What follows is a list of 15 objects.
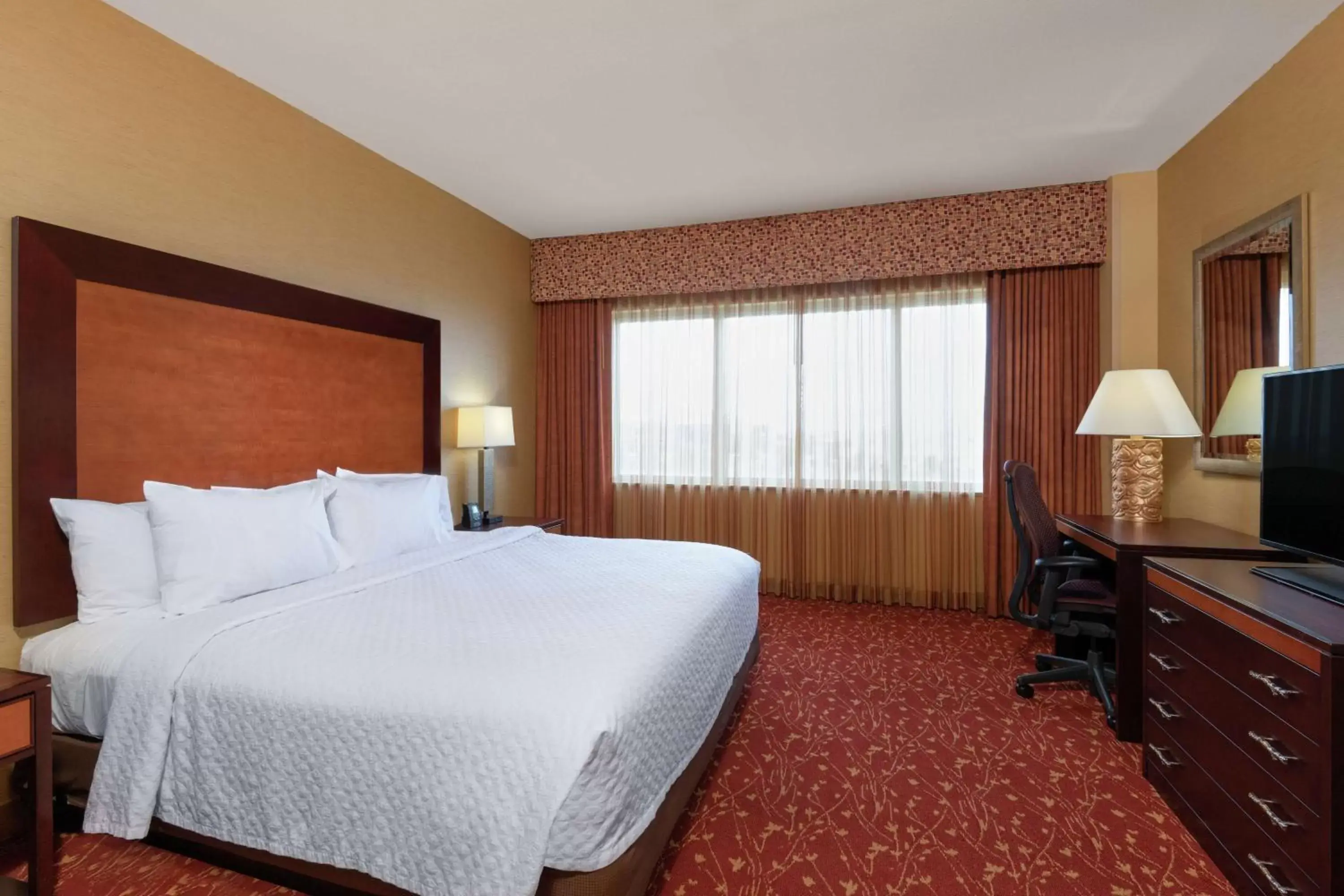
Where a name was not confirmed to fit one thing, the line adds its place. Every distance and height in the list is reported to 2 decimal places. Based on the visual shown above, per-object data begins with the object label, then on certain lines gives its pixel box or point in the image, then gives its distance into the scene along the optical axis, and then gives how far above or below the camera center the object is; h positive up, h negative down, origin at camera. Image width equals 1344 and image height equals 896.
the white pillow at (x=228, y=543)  2.14 -0.36
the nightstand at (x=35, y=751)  1.56 -0.78
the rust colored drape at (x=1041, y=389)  4.09 +0.38
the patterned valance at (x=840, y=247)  3.97 +1.42
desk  2.50 -0.59
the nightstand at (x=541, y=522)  4.14 -0.52
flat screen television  1.82 -0.08
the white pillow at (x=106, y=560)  2.07 -0.39
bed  1.44 -0.61
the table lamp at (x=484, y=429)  4.05 +0.11
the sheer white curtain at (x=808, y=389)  4.40 +0.43
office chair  2.79 -0.68
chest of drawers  1.42 -0.75
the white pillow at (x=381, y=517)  2.83 -0.34
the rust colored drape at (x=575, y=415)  5.11 +0.25
